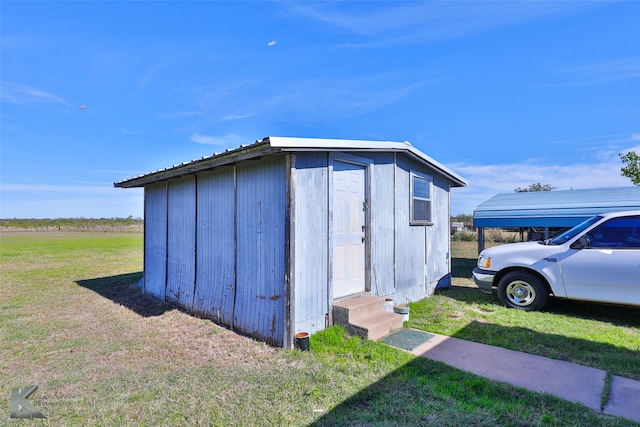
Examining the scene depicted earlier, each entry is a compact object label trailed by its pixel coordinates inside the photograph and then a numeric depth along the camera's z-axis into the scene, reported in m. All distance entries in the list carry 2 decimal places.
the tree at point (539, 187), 33.15
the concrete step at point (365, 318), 4.08
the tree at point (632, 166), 16.06
